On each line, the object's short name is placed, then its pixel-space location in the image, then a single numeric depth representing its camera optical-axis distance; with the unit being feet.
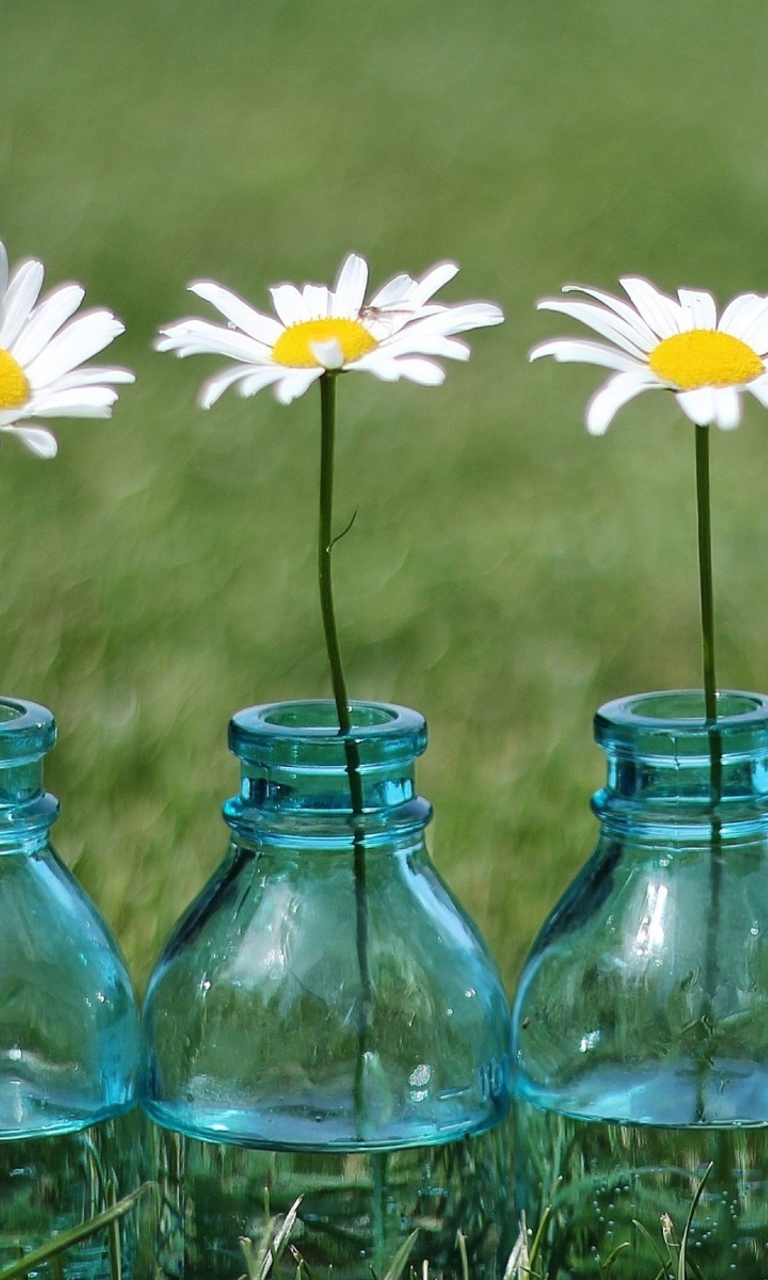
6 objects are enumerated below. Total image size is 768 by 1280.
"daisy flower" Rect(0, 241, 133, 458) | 3.51
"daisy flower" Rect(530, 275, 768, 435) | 3.47
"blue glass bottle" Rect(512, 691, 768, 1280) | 3.61
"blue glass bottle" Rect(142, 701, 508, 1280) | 3.62
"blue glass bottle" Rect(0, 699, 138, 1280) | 3.65
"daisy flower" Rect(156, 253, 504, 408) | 3.48
